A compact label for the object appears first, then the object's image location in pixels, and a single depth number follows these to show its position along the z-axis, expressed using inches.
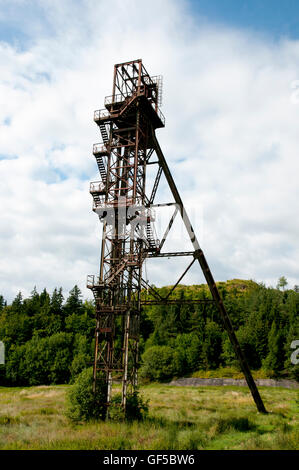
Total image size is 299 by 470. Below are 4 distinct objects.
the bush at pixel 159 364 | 2304.4
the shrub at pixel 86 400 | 721.6
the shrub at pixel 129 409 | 720.3
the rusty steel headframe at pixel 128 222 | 795.4
